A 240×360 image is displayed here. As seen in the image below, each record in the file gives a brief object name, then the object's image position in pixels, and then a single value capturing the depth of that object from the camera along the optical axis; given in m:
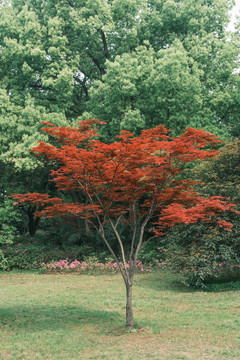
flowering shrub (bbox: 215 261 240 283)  11.24
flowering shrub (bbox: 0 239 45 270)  15.32
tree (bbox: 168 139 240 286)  9.82
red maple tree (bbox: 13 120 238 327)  6.26
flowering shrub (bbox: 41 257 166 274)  14.24
